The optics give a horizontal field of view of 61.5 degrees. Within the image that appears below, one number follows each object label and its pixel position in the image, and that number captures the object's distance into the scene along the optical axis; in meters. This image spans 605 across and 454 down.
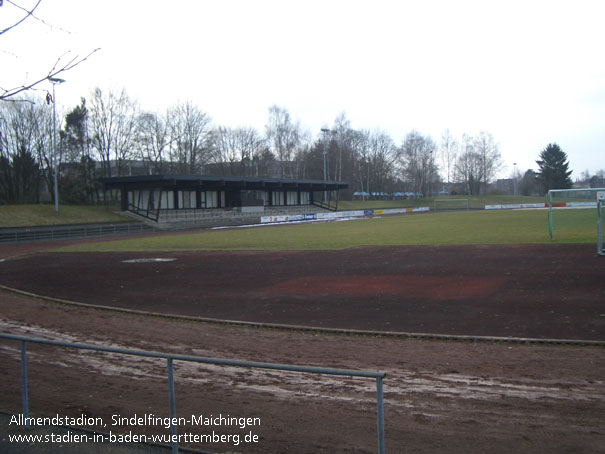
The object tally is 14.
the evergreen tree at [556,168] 120.00
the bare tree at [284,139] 96.50
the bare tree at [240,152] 93.62
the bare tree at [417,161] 125.62
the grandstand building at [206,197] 59.00
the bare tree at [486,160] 130.00
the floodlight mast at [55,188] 47.57
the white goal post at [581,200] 22.43
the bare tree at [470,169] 130.38
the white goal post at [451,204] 103.31
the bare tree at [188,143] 80.50
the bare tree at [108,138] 72.50
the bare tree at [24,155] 61.38
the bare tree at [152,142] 76.12
